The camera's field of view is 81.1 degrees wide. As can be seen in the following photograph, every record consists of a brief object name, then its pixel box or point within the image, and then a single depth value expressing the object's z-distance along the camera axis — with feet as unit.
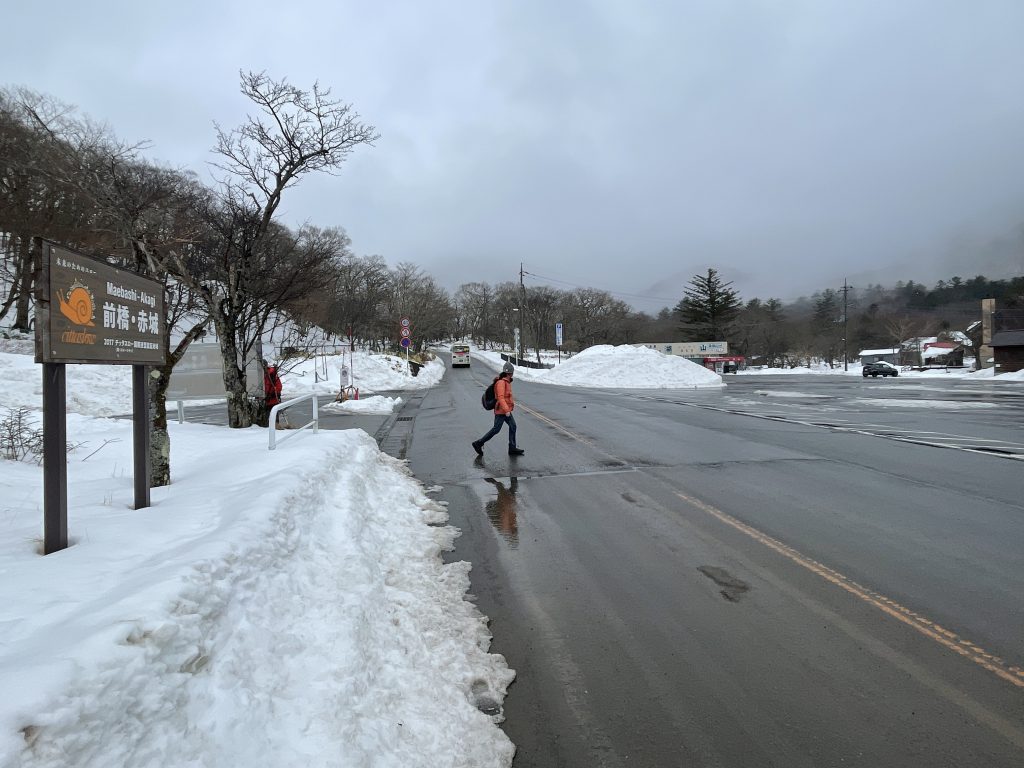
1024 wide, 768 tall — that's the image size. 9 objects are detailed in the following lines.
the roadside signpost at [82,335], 11.74
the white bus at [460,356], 228.02
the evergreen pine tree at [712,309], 261.03
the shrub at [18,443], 24.66
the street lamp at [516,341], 196.31
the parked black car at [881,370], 177.99
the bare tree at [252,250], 40.01
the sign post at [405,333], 104.87
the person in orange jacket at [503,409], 37.52
